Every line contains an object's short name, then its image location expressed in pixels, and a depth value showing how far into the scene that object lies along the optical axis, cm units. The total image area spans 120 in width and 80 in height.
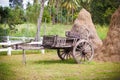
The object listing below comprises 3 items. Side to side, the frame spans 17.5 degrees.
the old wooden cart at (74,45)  1227
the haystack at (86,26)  1426
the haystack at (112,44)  1246
